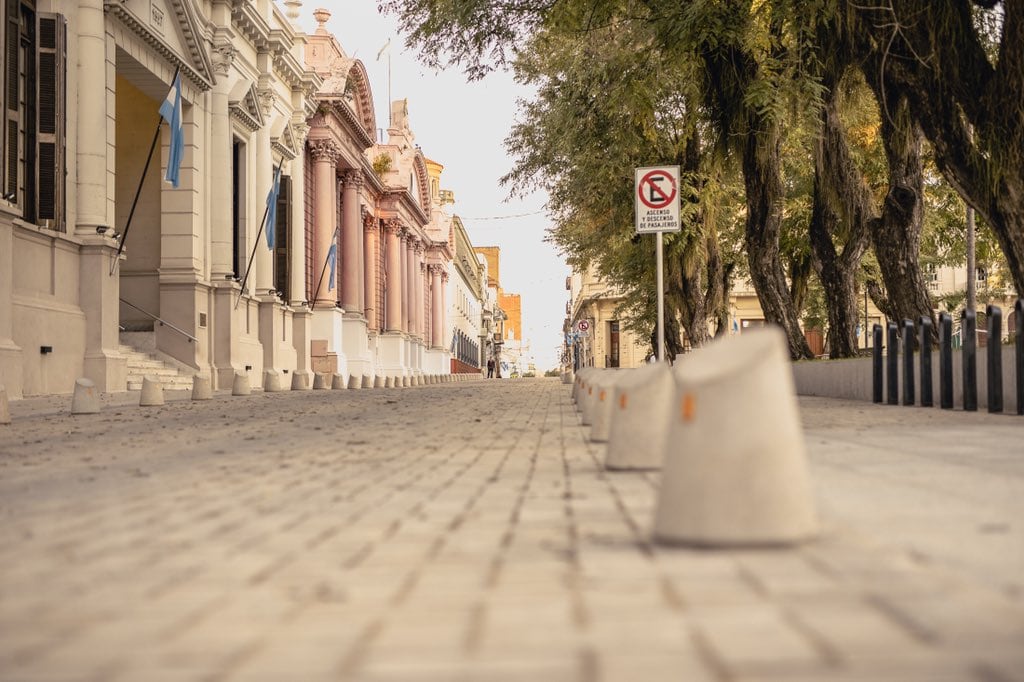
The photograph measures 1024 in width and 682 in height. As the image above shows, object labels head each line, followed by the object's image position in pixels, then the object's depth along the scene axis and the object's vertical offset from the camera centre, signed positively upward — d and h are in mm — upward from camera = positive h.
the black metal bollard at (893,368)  15781 +65
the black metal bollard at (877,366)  16406 +98
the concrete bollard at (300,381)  34250 -97
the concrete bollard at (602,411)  9703 -307
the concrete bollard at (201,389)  21759 -197
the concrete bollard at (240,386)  25922 -174
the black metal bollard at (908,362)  15156 +138
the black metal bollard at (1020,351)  11758 +213
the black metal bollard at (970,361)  13109 +125
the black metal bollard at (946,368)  13789 +51
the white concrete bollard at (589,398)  10761 -235
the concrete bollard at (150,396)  18172 -267
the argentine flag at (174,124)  23516 +5202
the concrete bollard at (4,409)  13102 -326
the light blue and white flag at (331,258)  41878 +4348
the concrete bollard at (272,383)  31114 -136
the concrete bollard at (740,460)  4086 -305
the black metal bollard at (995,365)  12453 +76
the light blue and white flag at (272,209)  32750 +4779
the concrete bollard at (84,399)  15516 -260
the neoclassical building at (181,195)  20156 +4447
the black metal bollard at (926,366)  14656 +81
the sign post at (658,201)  13539 +2040
